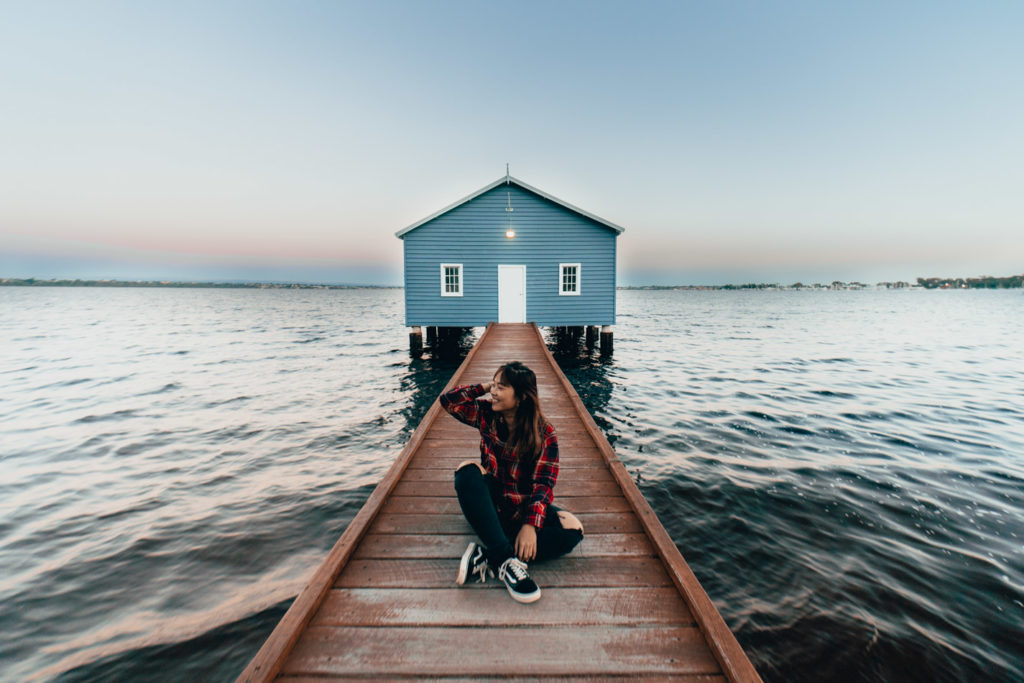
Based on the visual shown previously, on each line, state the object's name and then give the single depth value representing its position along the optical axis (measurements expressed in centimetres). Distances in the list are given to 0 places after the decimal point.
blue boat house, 1691
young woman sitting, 273
